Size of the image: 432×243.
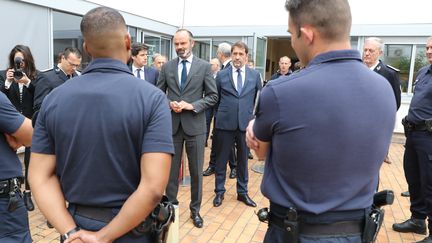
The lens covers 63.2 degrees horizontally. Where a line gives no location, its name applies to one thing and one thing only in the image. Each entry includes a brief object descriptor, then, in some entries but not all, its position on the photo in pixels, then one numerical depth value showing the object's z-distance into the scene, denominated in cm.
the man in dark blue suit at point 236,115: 445
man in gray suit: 376
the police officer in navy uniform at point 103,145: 145
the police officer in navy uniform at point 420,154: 346
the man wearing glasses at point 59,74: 379
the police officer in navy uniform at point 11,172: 196
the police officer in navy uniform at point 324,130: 136
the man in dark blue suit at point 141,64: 480
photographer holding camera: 430
